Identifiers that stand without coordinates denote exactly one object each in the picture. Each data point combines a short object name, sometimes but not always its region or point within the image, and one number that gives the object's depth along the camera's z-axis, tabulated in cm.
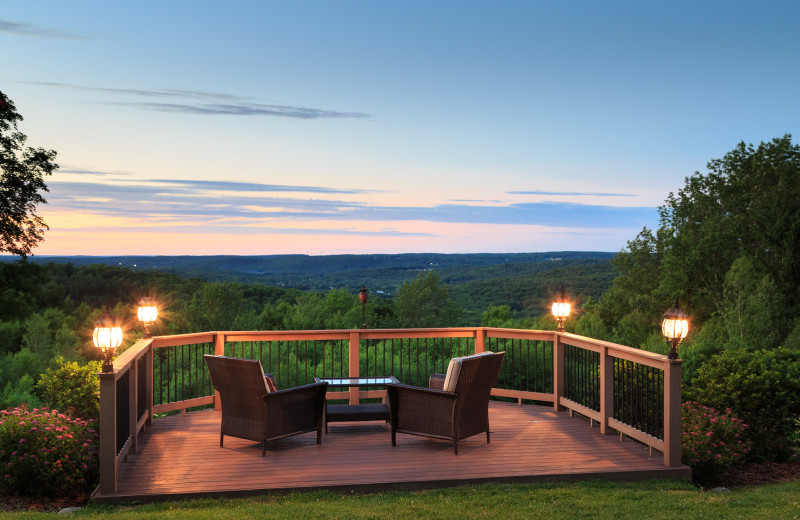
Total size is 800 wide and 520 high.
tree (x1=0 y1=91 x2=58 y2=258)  1986
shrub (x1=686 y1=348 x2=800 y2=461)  609
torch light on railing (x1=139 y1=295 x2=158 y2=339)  619
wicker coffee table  577
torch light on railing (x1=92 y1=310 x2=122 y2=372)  439
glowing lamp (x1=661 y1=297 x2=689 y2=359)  478
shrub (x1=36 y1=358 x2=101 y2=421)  579
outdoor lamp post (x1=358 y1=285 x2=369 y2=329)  783
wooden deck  443
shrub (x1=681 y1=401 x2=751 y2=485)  501
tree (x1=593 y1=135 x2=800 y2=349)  2736
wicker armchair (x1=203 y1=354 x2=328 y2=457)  505
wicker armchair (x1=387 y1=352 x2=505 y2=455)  517
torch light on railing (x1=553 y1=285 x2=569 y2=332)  682
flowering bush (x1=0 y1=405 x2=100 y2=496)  445
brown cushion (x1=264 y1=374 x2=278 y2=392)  544
